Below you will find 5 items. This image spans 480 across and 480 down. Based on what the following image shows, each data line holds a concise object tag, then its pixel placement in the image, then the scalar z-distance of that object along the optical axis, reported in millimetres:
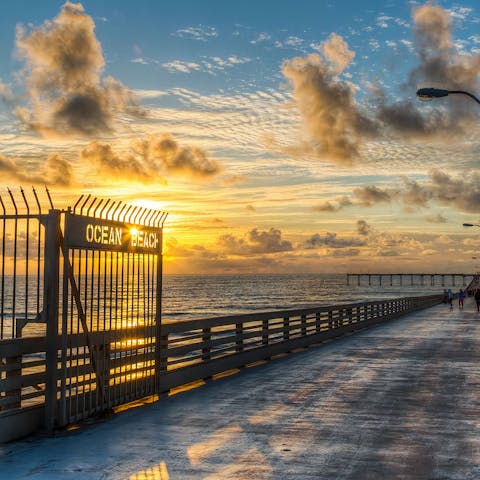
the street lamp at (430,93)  16844
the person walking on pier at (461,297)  63062
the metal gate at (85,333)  9852
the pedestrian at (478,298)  55941
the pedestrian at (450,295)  67000
